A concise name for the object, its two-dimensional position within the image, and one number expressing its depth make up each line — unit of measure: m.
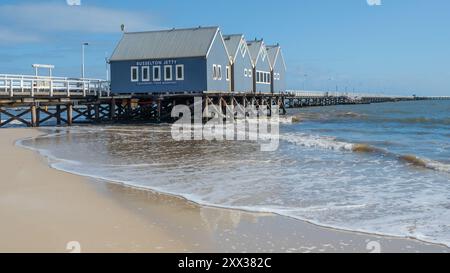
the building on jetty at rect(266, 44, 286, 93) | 52.96
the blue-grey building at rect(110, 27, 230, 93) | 35.81
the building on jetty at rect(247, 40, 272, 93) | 47.19
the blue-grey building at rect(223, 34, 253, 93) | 41.25
